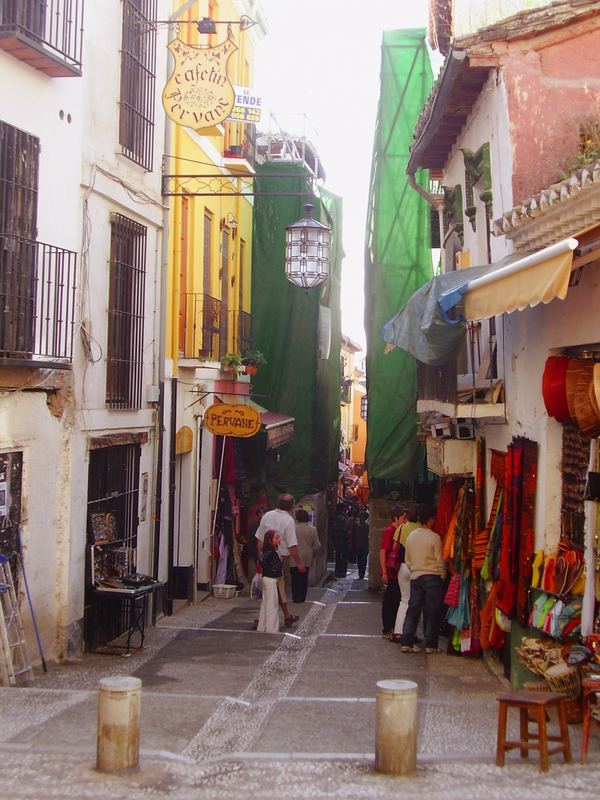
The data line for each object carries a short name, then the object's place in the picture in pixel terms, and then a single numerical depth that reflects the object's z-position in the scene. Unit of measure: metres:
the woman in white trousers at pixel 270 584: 13.34
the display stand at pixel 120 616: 11.77
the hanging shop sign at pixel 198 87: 12.15
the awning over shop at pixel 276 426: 18.59
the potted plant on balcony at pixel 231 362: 18.16
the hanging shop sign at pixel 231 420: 15.02
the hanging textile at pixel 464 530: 12.23
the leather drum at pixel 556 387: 8.80
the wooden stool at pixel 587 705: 7.00
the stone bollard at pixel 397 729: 6.72
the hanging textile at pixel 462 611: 11.95
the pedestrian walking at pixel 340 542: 23.95
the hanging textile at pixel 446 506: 14.23
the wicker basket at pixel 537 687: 8.34
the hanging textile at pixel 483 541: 11.36
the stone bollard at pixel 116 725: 6.73
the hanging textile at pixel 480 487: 12.30
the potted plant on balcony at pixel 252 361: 19.39
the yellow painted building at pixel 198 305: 15.19
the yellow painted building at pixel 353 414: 50.38
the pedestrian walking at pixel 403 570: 12.62
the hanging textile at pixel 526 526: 9.55
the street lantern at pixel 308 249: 15.98
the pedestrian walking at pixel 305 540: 16.56
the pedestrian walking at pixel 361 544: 23.98
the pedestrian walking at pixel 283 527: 14.62
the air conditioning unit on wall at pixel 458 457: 12.90
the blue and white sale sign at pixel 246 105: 17.20
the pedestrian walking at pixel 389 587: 13.16
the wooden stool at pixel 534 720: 6.79
